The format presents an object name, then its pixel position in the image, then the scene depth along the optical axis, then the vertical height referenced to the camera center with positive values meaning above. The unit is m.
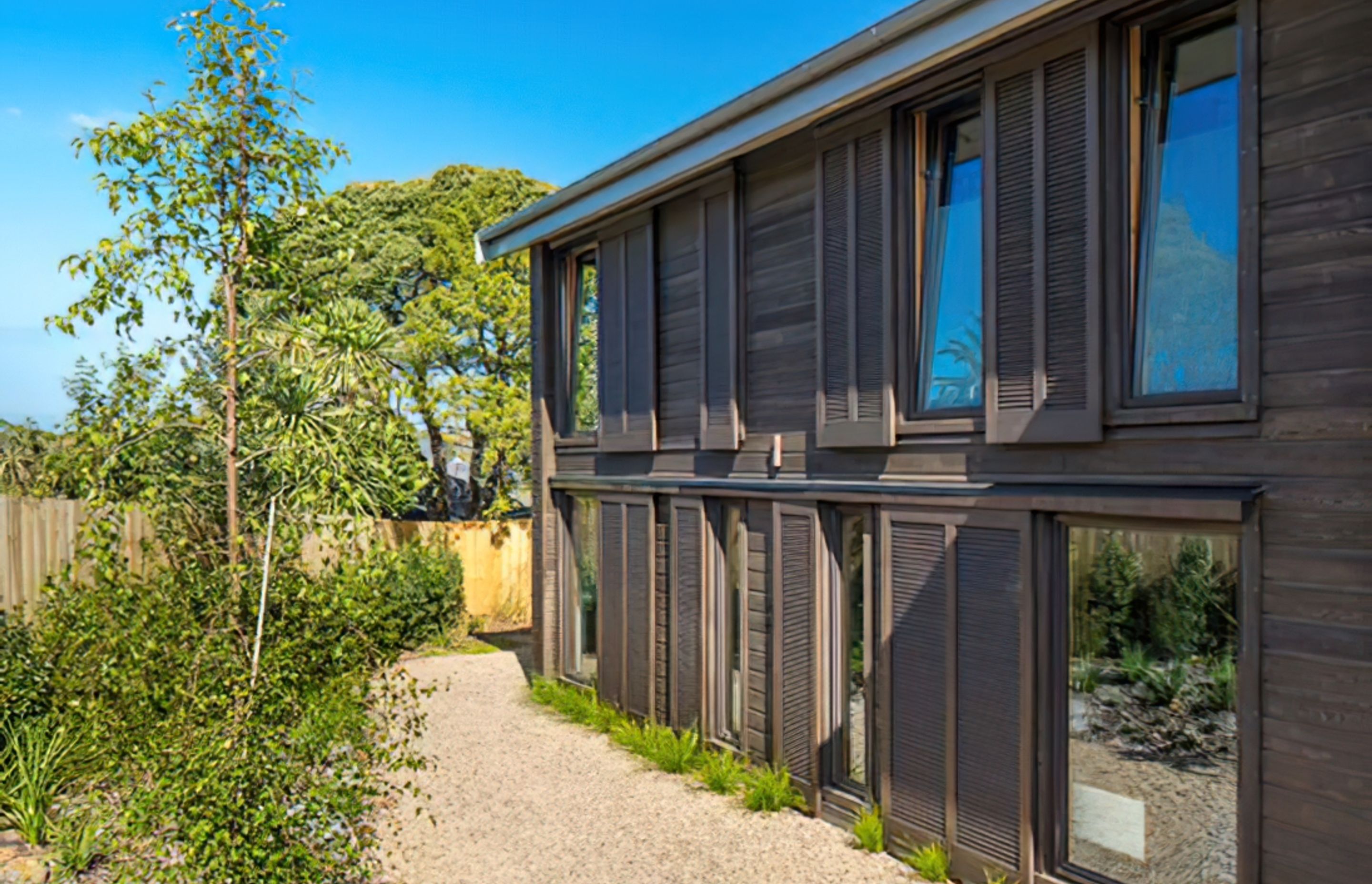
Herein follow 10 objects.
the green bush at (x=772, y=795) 6.75 -2.52
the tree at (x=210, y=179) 4.95 +1.40
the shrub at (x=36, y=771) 5.97 -2.16
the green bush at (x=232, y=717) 4.32 -1.37
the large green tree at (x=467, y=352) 17.00 +1.60
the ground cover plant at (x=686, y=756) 6.79 -2.56
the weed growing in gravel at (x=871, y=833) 5.98 -2.47
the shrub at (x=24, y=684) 6.78 -1.75
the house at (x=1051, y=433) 3.99 +0.02
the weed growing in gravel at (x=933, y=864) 5.48 -2.44
